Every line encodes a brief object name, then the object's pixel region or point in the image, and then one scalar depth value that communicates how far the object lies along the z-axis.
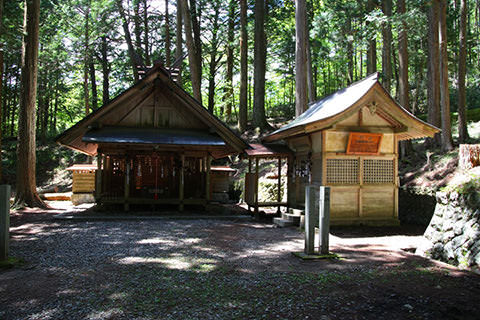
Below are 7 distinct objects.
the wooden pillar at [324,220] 6.28
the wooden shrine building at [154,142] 11.64
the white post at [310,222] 6.27
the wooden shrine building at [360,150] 9.66
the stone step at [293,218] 10.28
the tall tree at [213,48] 25.00
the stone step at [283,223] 10.21
